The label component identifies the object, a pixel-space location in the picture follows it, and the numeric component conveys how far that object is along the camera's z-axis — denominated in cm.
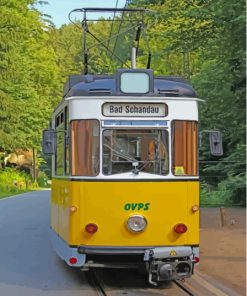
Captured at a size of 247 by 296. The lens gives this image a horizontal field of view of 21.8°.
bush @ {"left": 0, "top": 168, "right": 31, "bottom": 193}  5150
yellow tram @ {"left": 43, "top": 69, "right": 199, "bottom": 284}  934
